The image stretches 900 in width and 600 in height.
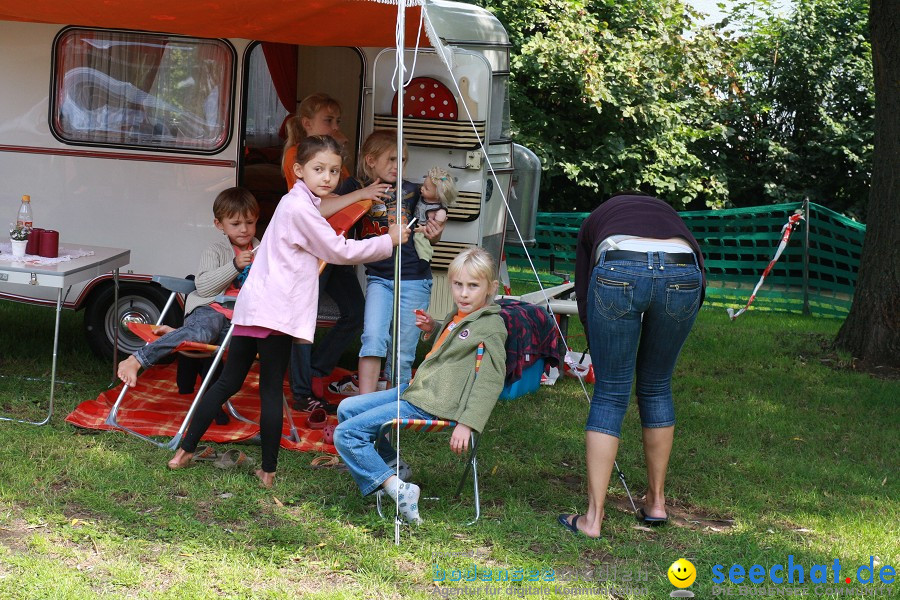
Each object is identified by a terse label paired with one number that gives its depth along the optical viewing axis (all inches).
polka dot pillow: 233.8
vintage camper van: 246.8
